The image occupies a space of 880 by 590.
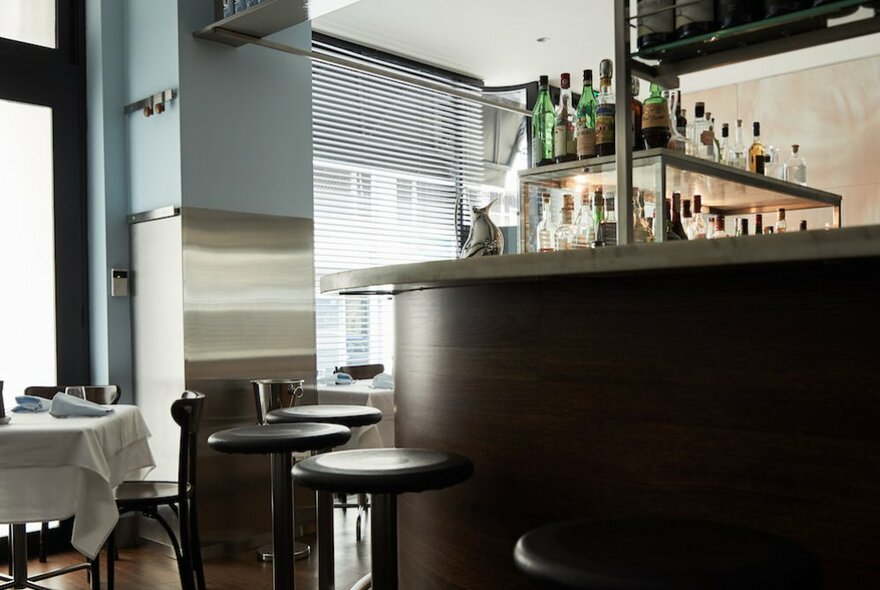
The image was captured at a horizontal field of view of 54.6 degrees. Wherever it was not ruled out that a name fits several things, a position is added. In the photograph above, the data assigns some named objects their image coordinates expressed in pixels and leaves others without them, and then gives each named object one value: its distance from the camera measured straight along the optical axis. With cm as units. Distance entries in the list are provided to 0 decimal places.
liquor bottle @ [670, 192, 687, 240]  352
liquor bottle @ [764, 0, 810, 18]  205
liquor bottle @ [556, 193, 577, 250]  314
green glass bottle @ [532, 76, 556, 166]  347
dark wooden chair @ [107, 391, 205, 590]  335
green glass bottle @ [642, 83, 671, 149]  317
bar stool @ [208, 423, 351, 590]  217
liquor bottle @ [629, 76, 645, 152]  325
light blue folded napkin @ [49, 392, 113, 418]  340
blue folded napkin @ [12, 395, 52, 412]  359
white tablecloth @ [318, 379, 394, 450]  433
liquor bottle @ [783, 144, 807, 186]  541
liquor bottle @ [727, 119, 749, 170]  447
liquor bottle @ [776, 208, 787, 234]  460
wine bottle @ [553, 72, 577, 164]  322
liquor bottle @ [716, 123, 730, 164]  439
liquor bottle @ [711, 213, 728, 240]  422
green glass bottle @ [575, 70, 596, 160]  307
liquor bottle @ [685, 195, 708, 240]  401
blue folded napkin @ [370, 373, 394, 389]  450
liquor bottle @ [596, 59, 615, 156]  295
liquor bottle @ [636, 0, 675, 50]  221
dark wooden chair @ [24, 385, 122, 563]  420
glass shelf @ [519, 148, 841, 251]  298
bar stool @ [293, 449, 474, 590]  156
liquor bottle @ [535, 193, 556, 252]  337
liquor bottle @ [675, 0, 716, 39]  214
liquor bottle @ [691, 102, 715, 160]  405
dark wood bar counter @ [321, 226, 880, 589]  126
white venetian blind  612
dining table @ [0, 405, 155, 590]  307
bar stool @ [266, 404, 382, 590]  260
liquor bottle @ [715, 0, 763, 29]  208
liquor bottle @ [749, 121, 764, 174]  470
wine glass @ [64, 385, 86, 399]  397
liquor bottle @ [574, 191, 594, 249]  323
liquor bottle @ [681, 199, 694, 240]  381
